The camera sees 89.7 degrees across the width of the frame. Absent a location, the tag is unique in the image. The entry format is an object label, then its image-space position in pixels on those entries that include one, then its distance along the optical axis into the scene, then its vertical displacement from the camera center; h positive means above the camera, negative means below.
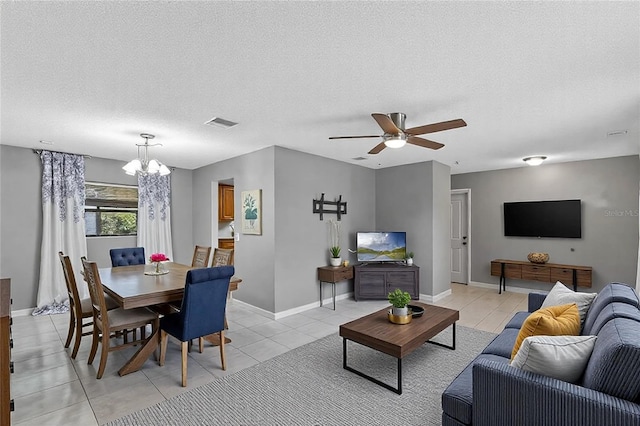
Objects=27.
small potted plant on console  5.52 -0.77
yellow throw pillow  1.91 -0.69
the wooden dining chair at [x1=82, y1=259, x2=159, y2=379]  2.74 -0.92
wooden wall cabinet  6.64 +0.30
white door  6.85 -0.55
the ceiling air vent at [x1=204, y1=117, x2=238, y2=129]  3.28 +0.99
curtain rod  4.69 +0.99
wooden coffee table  2.55 -1.01
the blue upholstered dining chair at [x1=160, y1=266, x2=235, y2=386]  2.69 -0.82
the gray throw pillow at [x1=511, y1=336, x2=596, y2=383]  1.59 -0.72
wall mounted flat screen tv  5.55 -0.11
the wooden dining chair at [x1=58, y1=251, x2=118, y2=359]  3.14 -0.89
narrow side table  4.94 -0.93
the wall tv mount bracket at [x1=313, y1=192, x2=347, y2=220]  5.11 +0.15
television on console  5.66 -0.56
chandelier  3.79 +0.61
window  5.31 +0.15
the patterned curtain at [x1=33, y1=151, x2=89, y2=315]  4.70 -0.08
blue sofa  1.36 -0.82
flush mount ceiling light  5.10 +0.86
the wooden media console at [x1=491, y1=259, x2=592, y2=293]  5.29 -1.04
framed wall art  4.68 +0.06
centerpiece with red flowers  3.67 -0.50
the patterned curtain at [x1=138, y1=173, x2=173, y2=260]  5.74 +0.06
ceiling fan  2.72 +0.77
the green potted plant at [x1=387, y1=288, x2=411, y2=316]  2.97 -0.83
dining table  2.72 -0.66
